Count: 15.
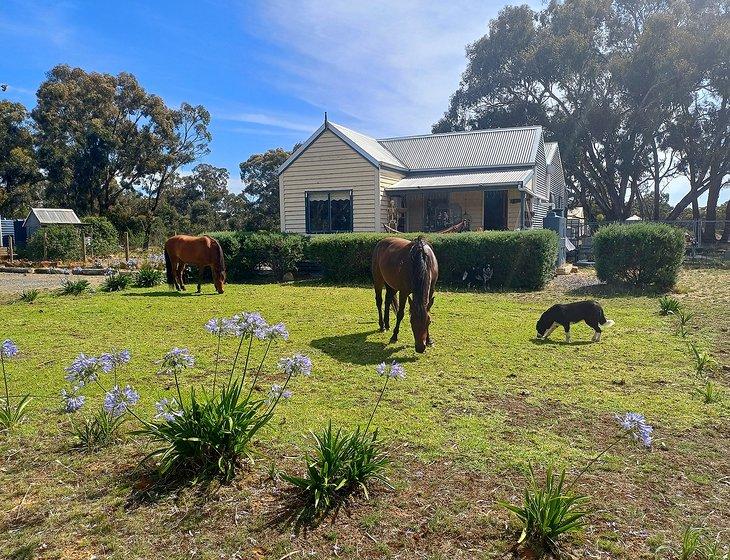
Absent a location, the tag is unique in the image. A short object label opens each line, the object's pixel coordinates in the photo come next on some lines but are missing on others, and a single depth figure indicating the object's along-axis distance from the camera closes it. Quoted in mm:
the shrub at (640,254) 12328
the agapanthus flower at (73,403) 3488
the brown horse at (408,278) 6406
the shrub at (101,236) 26359
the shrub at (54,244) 23438
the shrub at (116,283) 13703
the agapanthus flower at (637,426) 2717
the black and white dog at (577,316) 7348
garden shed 25688
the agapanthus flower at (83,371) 3365
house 20094
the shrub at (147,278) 14609
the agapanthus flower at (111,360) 3523
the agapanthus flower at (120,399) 3410
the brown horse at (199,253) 13000
